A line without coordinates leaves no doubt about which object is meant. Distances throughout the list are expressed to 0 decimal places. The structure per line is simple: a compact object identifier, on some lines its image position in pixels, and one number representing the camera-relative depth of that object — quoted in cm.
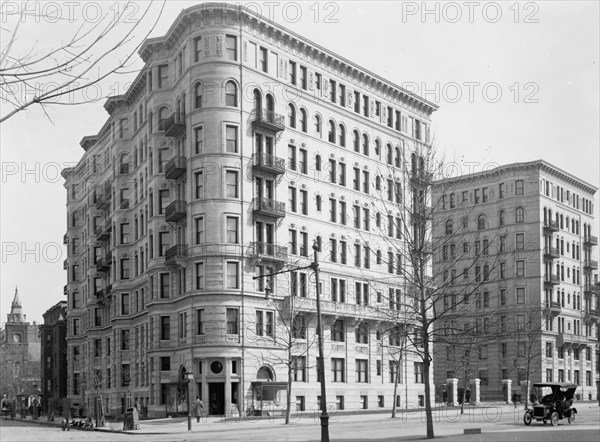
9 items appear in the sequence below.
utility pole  2529
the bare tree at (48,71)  797
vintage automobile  3844
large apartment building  5959
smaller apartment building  10044
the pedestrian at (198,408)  5123
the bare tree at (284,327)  5981
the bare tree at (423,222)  3025
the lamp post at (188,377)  4638
